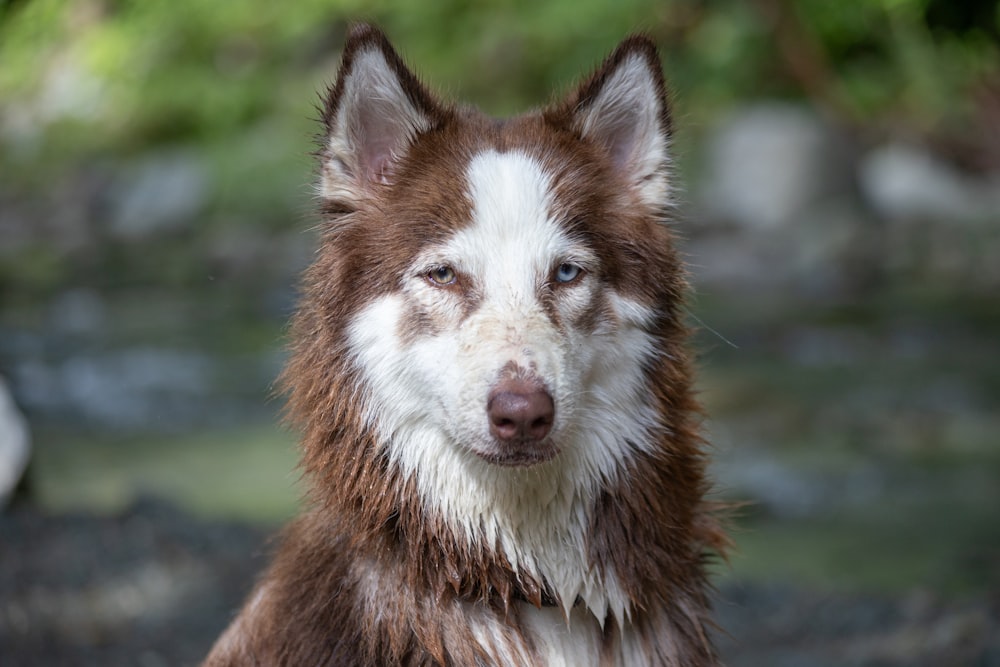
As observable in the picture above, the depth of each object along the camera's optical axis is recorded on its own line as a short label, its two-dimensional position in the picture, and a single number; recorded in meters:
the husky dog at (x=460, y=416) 3.42
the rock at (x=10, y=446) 7.72
